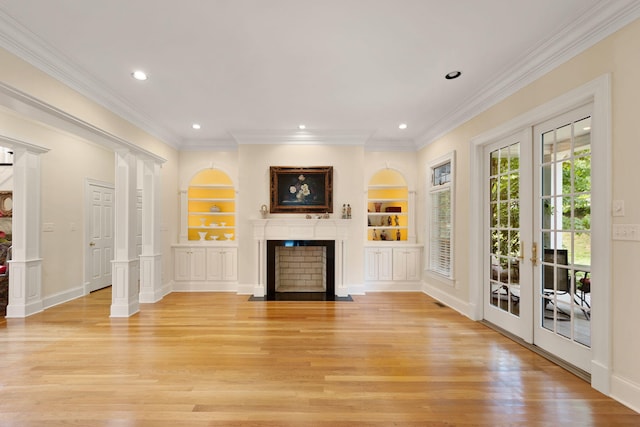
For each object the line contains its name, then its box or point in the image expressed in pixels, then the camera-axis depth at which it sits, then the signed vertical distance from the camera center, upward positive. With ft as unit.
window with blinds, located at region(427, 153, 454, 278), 16.60 -0.14
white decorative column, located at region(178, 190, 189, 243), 20.68 -0.04
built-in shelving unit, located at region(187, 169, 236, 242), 21.18 +0.43
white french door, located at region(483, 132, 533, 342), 11.25 -0.77
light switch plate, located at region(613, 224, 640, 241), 7.36 -0.40
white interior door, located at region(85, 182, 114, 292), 19.54 -1.28
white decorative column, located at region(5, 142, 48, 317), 14.79 -1.02
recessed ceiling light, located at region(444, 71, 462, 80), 11.49 +5.01
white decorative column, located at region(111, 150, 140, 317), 14.88 -1.33
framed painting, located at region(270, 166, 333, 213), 19.20 +1.33
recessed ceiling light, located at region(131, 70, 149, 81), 11.34 +4.96
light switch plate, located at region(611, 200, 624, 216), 7.71 +0.16
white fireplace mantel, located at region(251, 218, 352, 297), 18.72 -0.96
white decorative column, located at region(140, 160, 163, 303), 17.47 -1.13
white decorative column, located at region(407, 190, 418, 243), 20.59 -0.35
